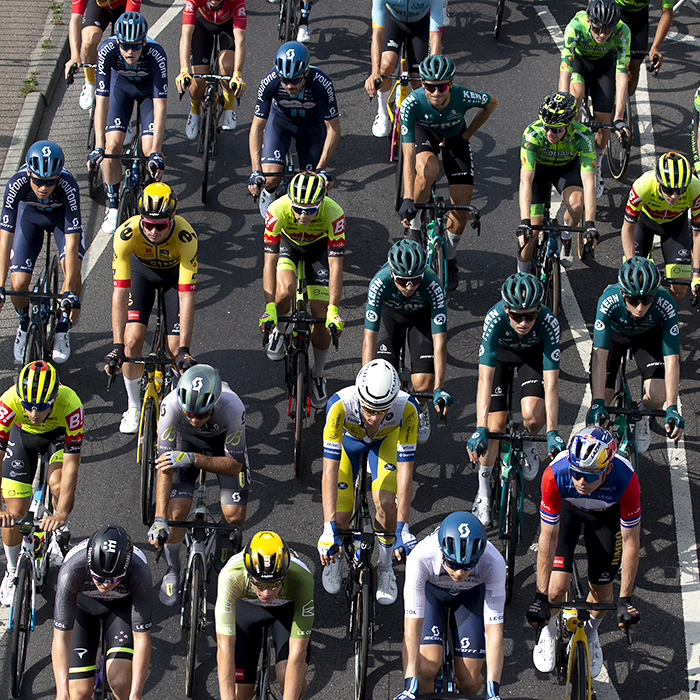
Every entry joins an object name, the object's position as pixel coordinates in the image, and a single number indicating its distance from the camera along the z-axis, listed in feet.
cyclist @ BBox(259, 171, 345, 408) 36.68
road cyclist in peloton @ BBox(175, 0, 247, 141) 46.55
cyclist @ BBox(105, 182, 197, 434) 36.09
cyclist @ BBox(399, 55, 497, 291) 41.60
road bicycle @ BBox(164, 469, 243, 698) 30.27
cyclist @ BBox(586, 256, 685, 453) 33.94
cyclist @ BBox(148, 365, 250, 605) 31.27
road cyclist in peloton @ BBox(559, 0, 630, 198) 45.24
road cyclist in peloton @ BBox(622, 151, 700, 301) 38.40
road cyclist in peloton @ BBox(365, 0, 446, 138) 47.03
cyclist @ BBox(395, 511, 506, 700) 27.22
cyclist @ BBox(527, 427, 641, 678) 29.12
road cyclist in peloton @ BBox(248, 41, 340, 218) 41.83
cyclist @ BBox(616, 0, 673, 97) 50.49
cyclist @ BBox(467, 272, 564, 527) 33.06
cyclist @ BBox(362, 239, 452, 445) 34.78
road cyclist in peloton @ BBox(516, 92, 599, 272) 40.05
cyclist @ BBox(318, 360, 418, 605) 30.14
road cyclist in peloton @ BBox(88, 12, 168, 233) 43.34
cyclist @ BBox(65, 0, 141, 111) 49.93
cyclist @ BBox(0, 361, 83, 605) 32.14
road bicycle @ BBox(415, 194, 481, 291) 40.75
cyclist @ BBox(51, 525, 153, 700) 27.86
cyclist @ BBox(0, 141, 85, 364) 38.63
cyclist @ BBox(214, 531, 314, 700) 26.99
